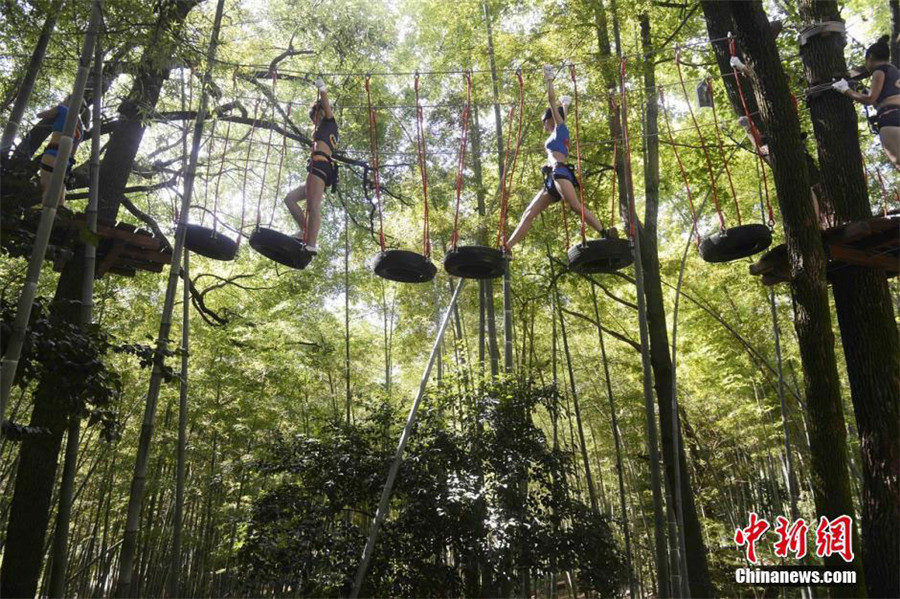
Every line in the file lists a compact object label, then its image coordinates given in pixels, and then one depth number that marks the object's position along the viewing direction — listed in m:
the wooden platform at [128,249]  3.72
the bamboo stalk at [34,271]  1.92
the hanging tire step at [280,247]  3.33
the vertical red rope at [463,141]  3.40
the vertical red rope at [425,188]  3.48
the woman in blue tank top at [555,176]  3.60
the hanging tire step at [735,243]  3.52
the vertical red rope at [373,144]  3.53
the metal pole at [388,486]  3.85
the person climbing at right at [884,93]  3.44
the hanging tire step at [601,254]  3.36
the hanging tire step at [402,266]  3.48
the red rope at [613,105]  4.61
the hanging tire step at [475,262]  3.44
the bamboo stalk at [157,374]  2.61
